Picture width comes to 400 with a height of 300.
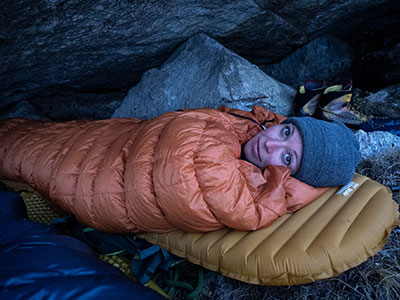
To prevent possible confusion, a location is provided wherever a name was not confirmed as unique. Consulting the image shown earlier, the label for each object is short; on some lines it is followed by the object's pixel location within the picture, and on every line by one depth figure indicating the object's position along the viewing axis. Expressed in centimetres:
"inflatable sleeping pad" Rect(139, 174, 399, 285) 45
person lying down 49
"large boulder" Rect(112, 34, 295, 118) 84
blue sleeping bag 33
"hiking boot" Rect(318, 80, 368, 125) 87
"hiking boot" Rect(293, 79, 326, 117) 91
